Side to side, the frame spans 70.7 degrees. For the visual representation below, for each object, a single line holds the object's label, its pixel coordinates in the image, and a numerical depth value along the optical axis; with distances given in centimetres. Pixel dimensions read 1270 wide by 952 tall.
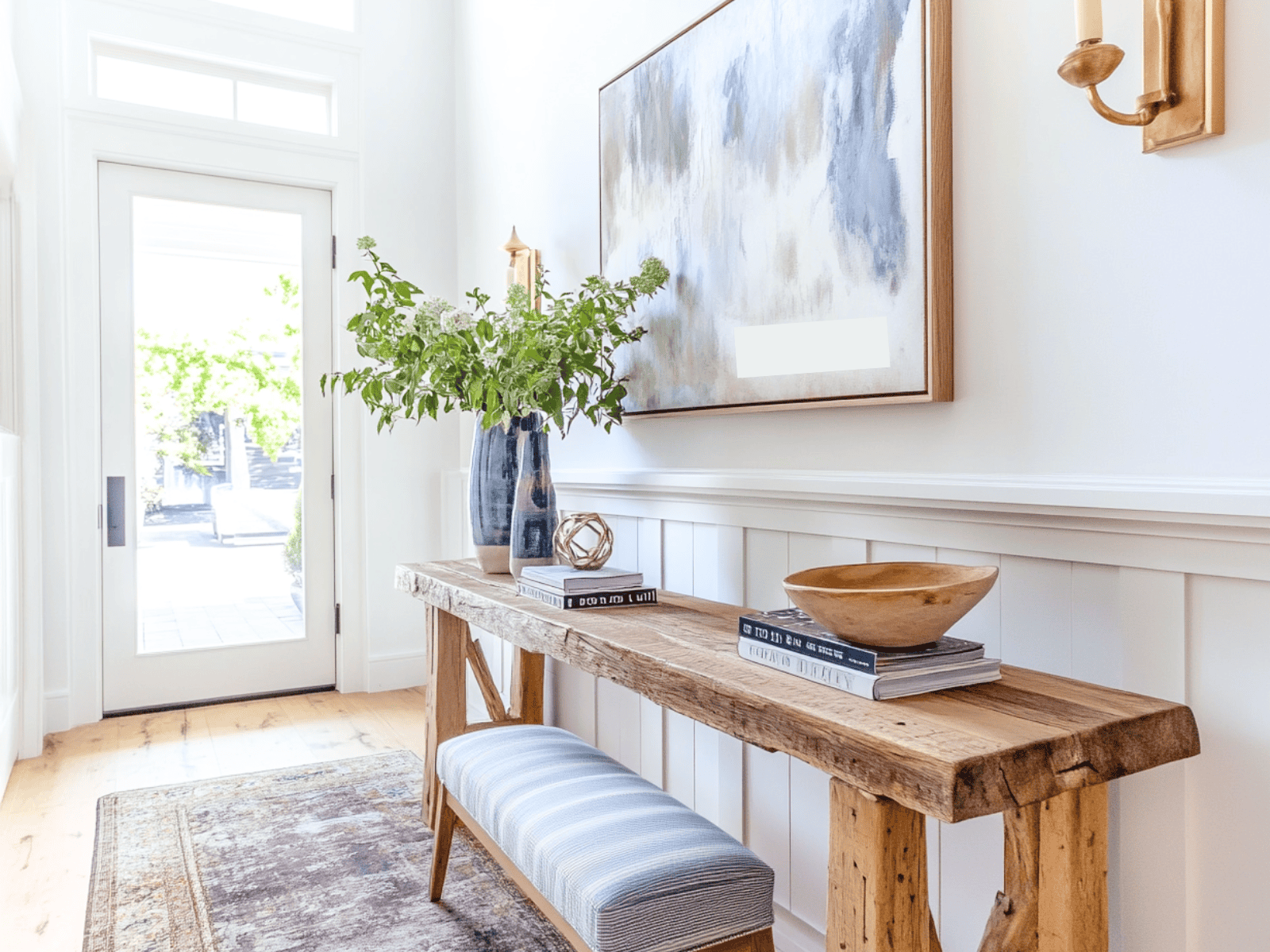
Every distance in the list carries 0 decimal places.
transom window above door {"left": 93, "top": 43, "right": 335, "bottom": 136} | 323
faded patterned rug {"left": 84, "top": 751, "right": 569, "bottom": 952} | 179
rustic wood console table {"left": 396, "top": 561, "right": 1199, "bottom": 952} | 86
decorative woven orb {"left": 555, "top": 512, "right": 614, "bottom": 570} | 185
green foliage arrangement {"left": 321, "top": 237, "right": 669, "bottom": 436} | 197
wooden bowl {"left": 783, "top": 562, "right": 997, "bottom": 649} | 102
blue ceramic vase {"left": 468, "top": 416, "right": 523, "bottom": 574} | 219
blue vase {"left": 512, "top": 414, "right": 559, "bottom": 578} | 203
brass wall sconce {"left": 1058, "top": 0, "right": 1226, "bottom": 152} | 101
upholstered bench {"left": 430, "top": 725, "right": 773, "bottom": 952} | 121
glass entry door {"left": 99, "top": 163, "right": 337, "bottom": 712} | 326
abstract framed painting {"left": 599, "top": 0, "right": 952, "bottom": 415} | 138
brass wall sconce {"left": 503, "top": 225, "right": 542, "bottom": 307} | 267
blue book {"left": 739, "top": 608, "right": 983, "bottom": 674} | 104
